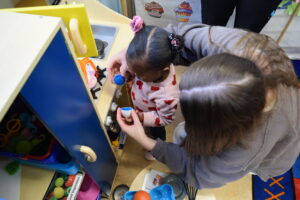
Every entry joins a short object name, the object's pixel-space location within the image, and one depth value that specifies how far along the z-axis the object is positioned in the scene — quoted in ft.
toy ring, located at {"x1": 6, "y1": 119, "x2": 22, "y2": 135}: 2.66
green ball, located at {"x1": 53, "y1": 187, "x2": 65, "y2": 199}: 2.76
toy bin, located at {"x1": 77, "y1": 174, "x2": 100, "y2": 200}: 3.64
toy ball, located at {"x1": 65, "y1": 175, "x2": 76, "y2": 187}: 2.81
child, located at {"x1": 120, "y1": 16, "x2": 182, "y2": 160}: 2.61
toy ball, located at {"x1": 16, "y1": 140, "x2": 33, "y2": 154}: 2.49
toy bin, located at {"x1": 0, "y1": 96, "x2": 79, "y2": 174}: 2.46
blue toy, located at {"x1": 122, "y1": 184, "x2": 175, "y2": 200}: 3.67
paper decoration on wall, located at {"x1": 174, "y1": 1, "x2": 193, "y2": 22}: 5.45
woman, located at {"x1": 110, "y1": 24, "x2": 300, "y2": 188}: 1.75
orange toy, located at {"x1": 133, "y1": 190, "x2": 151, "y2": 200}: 3.49
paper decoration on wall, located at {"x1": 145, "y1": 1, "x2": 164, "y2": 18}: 5.62
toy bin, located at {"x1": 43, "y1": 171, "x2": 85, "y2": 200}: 2.78
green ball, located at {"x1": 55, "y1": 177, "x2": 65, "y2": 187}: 2.81
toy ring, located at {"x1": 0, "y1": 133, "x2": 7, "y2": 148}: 2.55
